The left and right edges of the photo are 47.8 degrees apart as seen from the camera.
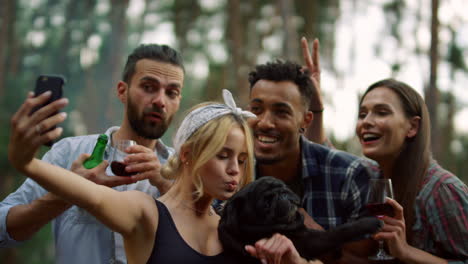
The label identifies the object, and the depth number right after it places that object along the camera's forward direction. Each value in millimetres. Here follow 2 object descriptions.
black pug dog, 2674
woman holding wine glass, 3342
